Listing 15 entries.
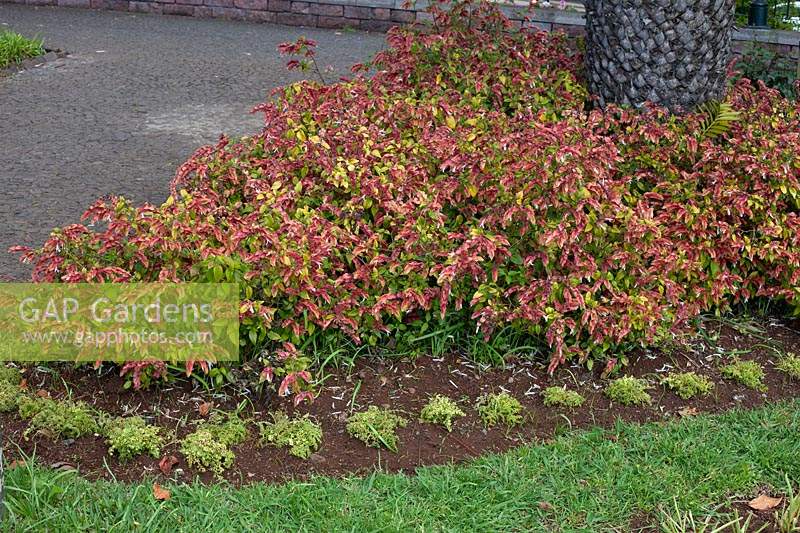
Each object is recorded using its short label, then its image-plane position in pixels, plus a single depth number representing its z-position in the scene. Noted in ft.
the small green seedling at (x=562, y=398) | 12.45
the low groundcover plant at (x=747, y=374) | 13.16
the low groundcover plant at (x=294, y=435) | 11.28
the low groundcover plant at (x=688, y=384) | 12.81
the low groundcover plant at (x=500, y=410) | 12.07
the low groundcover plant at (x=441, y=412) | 11.93
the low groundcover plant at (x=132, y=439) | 11.00
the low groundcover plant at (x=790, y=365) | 13.51
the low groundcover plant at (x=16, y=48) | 28.96
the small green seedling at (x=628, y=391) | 12.58
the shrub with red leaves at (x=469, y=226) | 12.46
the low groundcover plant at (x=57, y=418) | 11.34
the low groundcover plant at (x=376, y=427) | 11.50
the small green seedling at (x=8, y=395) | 11.78
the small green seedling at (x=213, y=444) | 10.89
